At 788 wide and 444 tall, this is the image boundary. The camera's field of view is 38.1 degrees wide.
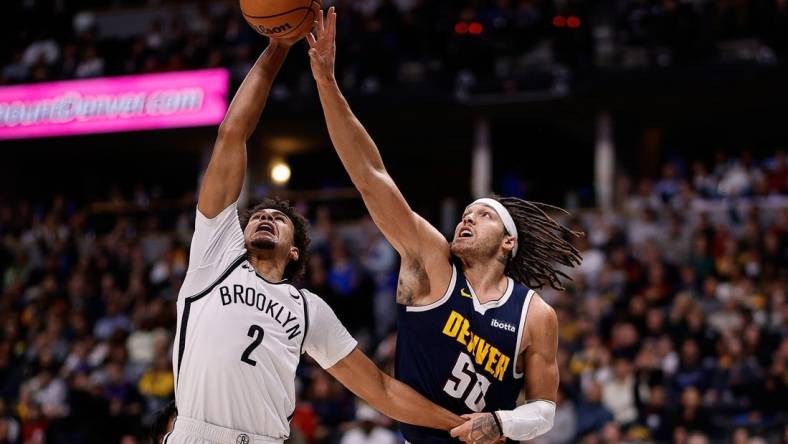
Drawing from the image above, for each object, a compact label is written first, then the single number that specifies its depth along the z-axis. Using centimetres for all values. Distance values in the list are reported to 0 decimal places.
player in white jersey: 537
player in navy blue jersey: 576
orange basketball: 569
